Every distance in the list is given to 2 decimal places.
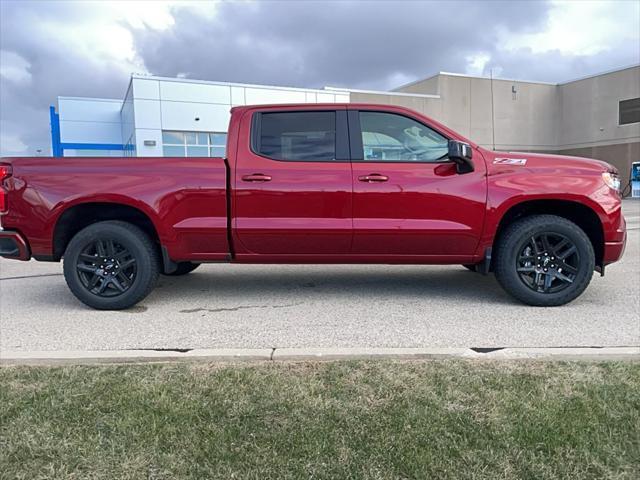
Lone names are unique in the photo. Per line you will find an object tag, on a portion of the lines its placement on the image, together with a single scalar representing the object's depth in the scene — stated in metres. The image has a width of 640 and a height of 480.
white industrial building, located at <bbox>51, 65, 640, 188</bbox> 25.27
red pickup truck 4.68
